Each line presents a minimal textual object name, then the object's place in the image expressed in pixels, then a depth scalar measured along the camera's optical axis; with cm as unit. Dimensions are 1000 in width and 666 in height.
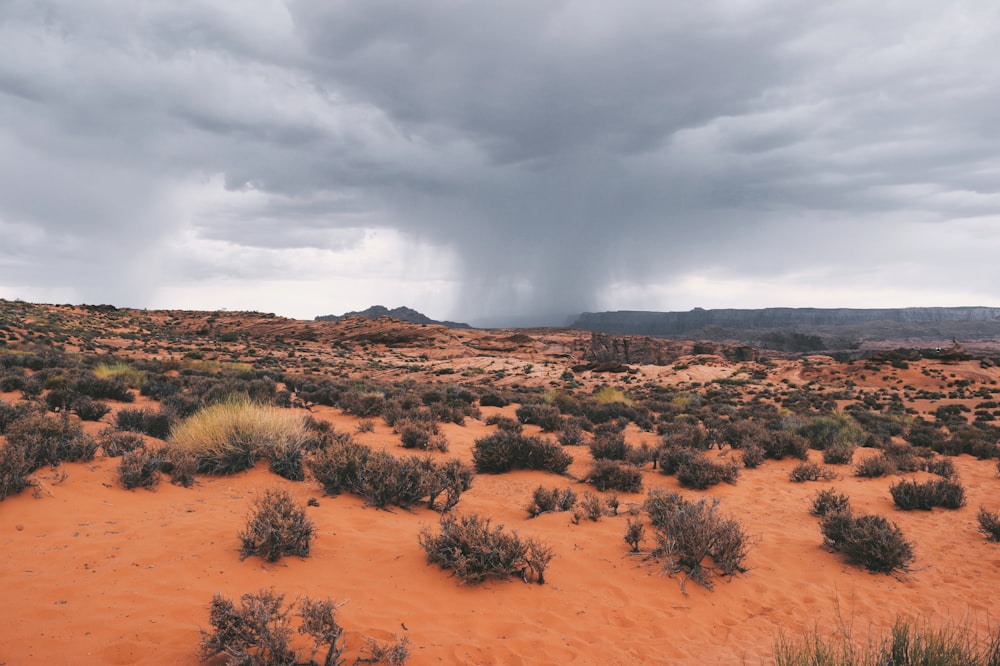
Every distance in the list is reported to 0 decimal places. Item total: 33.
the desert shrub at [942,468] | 1069
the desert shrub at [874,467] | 1086
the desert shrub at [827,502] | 793
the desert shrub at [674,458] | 1033
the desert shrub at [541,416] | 1452
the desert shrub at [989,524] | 707
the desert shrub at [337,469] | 744
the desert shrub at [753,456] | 1167
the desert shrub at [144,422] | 941
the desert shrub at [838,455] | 1216
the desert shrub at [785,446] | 1231
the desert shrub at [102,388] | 1227
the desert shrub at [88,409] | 994
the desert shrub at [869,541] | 596
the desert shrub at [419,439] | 1101
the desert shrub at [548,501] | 757
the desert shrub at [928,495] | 862
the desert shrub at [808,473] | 1042
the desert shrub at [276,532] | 504
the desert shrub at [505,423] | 1358
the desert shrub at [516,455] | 1008
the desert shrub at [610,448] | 1125
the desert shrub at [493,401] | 1942
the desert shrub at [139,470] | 664
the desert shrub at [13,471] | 572
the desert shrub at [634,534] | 610
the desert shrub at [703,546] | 561
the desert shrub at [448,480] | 724
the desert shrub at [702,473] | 962
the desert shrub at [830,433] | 1429
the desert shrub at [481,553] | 506
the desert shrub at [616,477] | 910
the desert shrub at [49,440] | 661
